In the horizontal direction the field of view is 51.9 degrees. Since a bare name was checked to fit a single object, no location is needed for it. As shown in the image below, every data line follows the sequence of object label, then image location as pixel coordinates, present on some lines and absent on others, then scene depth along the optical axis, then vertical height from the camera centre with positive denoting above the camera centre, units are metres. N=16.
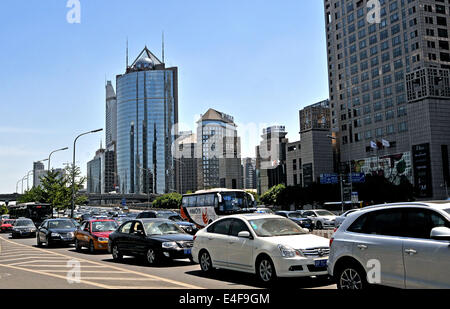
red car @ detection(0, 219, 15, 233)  45.16 -2.59
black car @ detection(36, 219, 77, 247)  22.20 -1.62
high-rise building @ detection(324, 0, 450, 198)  83.38 +21.28
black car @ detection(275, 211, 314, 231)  33.81 -2.11
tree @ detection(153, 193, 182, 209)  108.38 -1.16
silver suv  6.43 -0.86
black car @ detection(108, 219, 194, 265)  13.63 -1.36
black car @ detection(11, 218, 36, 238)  32.97 -2.14
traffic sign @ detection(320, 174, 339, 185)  57.16 +1.75
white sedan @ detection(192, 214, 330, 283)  9.35 -1.18
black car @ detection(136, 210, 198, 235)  26.21 -1.49
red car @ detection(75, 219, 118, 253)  18.69 -1.50
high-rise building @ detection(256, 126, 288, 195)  159.75 +12.71
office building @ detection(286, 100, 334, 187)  112.50 +11.36
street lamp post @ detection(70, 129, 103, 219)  44.37 +5.59
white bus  31.38 -0.61
